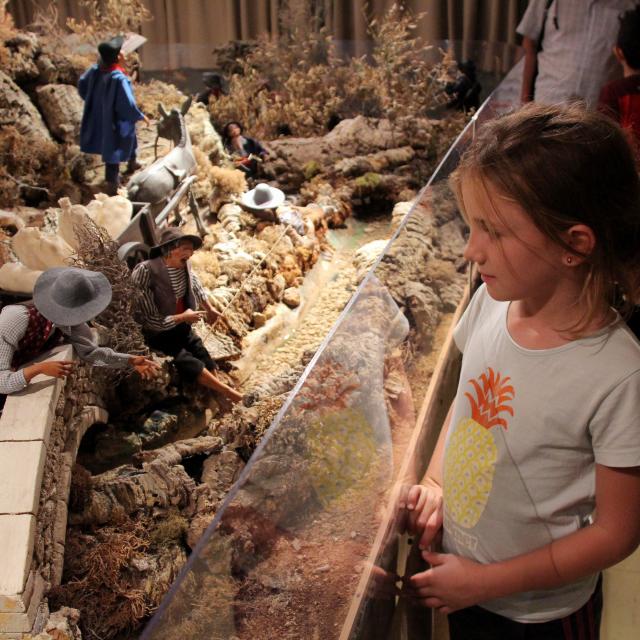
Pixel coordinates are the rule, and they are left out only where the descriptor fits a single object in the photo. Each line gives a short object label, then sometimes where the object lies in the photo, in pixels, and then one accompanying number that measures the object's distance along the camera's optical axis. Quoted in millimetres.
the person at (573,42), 3682
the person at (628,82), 3197
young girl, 1194
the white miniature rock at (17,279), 3553
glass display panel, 1694
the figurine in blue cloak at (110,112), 5398
